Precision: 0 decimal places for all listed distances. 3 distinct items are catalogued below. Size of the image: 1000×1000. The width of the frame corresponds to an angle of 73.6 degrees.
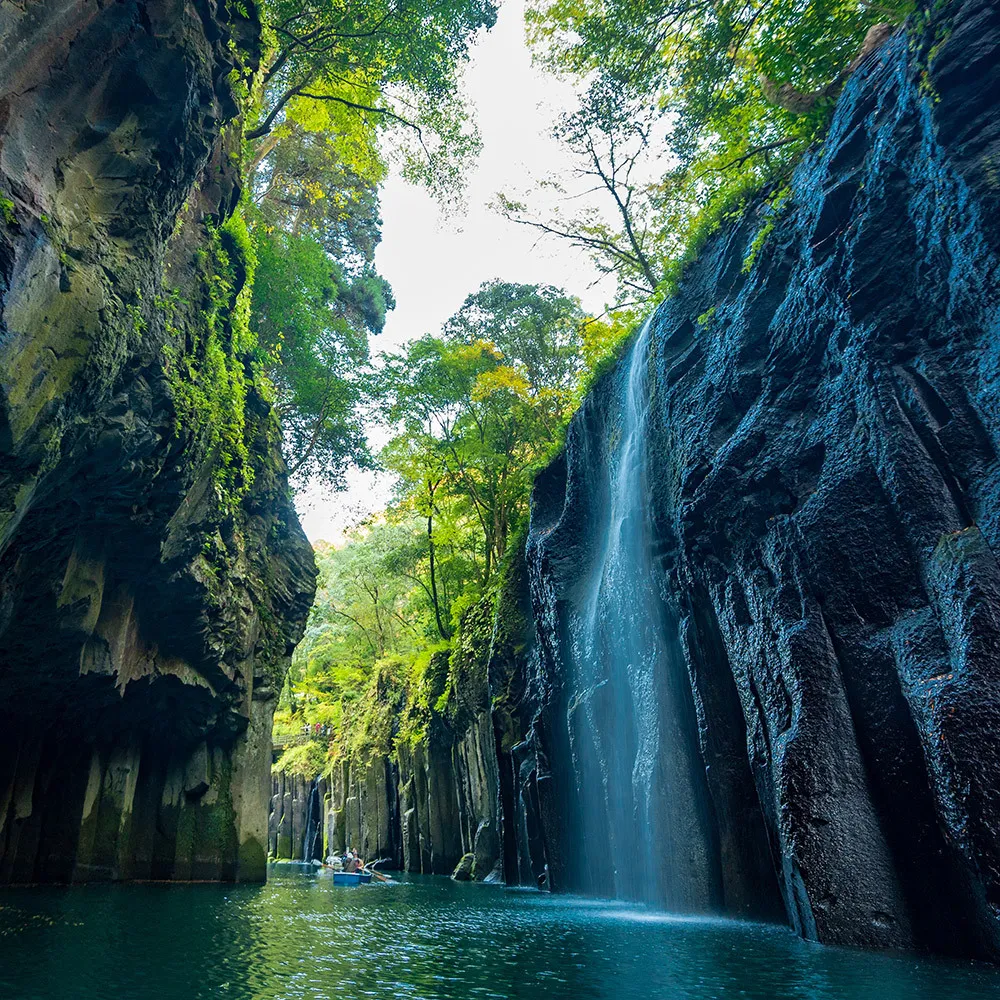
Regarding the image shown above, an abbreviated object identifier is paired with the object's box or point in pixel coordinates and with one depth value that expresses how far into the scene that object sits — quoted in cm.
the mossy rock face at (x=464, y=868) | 1900
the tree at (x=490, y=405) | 2433
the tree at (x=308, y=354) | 1878
